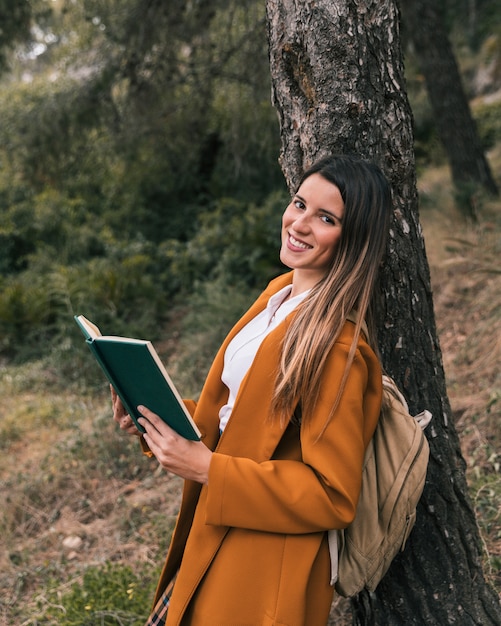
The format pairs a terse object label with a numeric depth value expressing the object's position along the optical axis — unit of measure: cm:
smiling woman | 170
